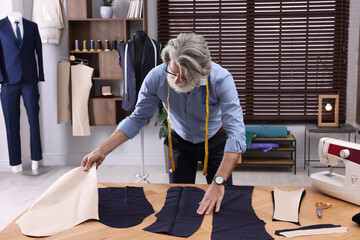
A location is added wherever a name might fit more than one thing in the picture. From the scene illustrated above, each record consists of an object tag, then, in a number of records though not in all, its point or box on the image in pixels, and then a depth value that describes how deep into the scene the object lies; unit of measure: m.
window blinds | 4.62
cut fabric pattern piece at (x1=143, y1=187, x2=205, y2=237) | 1.46
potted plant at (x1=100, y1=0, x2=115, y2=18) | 4.49
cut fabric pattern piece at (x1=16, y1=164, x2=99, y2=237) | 1.49
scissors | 1.63
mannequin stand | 4.12
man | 1.68
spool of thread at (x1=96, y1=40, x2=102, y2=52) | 4.59
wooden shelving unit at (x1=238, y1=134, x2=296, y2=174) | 4.50
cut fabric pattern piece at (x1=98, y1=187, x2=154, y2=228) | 1.55
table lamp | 4.43
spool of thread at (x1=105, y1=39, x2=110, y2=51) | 4.62
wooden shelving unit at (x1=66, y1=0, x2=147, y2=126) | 4.51
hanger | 4.55
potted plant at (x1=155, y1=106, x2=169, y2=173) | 4.48
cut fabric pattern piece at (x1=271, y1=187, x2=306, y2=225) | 1.56
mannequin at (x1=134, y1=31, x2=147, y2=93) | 4.10
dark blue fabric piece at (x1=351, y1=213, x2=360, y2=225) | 1.47
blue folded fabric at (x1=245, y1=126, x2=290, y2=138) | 4.55
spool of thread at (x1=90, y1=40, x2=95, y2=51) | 4.55
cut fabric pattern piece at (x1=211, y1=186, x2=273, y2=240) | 1.41
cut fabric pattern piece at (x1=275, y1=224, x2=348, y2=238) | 1.42
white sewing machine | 1.67
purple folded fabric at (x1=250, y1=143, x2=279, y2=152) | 4.47
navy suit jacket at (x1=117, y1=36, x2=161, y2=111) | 4.07
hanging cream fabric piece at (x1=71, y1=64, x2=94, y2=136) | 4.59
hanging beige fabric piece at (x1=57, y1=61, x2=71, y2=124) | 4.62
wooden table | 1.42
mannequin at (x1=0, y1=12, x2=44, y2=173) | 4.25
